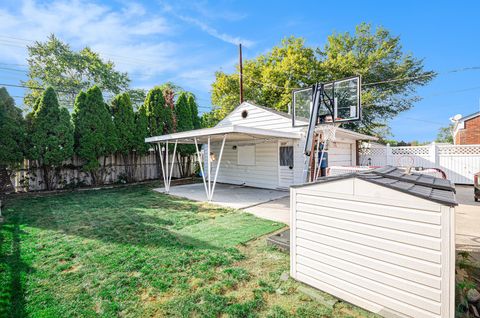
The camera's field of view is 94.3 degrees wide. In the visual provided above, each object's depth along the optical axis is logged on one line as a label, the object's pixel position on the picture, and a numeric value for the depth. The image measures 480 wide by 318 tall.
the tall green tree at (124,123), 10.27
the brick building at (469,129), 13.69
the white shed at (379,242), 1.66
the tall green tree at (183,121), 12.70
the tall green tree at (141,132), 10.88
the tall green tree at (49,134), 8.09
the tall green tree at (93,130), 9.27
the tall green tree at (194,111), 13.41
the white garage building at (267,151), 8.27
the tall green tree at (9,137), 7.42
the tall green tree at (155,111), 11.66
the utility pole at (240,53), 13.47
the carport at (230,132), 5.96
